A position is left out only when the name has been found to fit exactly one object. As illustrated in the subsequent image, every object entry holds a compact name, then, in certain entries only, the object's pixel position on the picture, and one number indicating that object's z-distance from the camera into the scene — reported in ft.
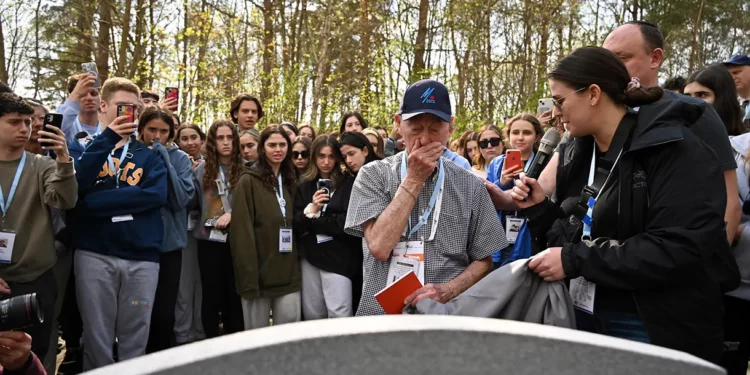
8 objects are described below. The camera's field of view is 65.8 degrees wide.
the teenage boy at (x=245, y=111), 21.68
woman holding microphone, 6.70
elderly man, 8.50
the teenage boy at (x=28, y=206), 12.99
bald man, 9.22
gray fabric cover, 7.07
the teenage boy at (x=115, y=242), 14.58
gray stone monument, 3.25
